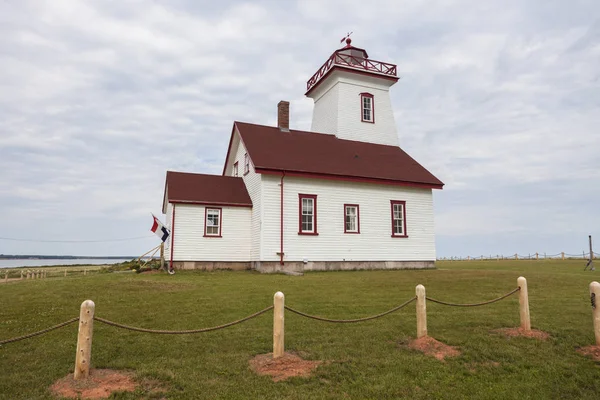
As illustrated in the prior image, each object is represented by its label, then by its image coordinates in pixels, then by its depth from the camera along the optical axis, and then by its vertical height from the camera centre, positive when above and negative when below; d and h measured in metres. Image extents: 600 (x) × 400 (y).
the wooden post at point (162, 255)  21.94 -0.08
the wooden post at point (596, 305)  8.89 -1.08
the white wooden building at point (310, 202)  21.94 +2.94
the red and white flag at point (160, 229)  21.42 +1.27
